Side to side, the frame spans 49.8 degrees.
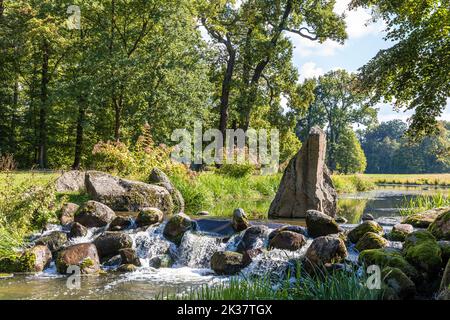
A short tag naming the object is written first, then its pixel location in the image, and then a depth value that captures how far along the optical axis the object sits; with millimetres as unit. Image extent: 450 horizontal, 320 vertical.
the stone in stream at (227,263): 8969
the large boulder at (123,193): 13664
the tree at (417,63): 13102
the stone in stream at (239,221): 11141
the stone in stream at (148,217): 11477
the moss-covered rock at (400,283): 6523
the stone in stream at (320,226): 10336
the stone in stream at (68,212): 11758
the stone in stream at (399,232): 9891
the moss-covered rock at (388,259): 7145
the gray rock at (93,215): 11555
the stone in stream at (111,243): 9922
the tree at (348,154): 61031
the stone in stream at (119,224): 11336
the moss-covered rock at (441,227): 8766
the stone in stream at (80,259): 8836
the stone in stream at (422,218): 11094
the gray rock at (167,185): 15524
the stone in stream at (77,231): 10906
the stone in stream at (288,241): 9586
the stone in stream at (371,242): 9070
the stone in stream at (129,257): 9492
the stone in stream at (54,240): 9930
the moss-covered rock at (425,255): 7281
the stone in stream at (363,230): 9766
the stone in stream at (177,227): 10875
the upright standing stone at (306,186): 13961
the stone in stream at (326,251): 8273
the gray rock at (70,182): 15026
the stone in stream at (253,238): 10086
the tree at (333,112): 62312
